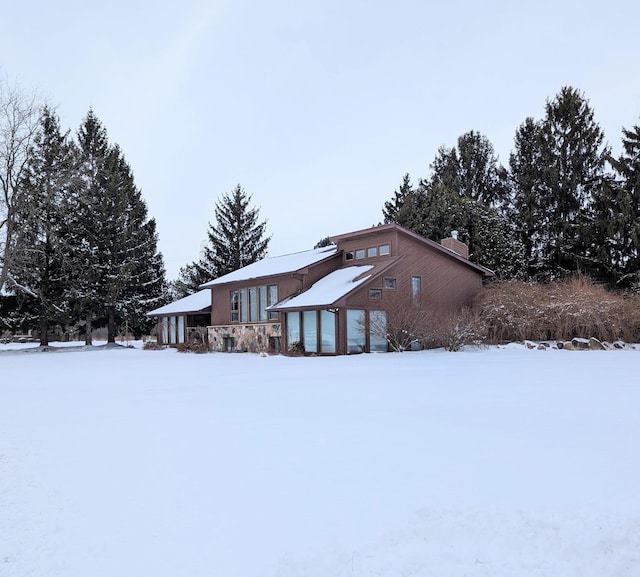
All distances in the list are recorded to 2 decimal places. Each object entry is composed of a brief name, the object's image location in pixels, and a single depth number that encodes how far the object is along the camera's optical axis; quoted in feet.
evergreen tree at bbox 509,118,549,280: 112.09
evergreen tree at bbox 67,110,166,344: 106.52
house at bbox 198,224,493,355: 68.85
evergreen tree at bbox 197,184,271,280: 142.51
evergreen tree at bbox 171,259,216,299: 142.14
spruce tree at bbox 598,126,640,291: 98.48
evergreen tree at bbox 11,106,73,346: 92.07
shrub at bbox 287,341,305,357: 71.00
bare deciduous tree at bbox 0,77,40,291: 88.28
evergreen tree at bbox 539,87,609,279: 108.99
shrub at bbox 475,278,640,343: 69.82
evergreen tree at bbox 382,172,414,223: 139.13
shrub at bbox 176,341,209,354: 87.51
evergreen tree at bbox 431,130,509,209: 148.36
